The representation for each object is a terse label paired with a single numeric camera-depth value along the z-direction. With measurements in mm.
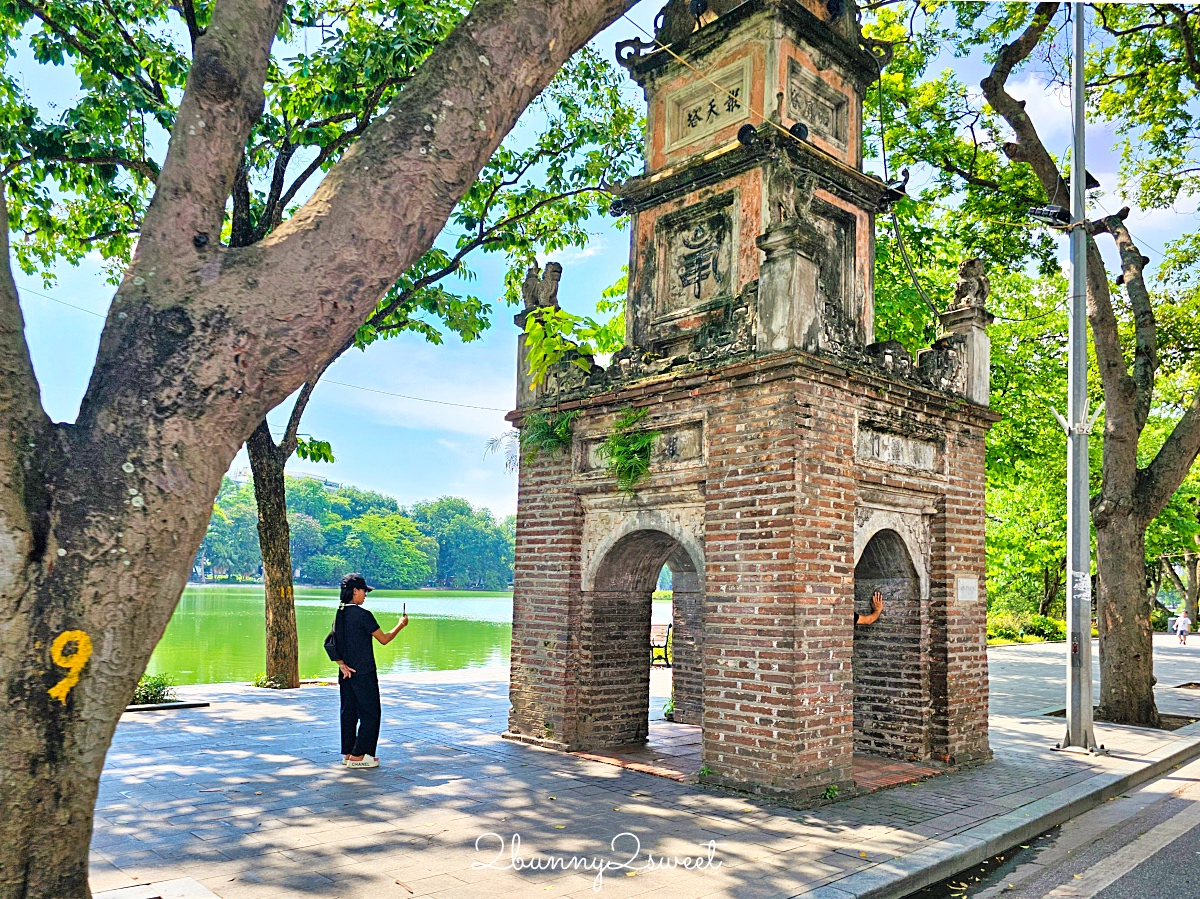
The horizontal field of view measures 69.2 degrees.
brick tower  7668
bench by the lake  18875
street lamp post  10578
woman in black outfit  8367
